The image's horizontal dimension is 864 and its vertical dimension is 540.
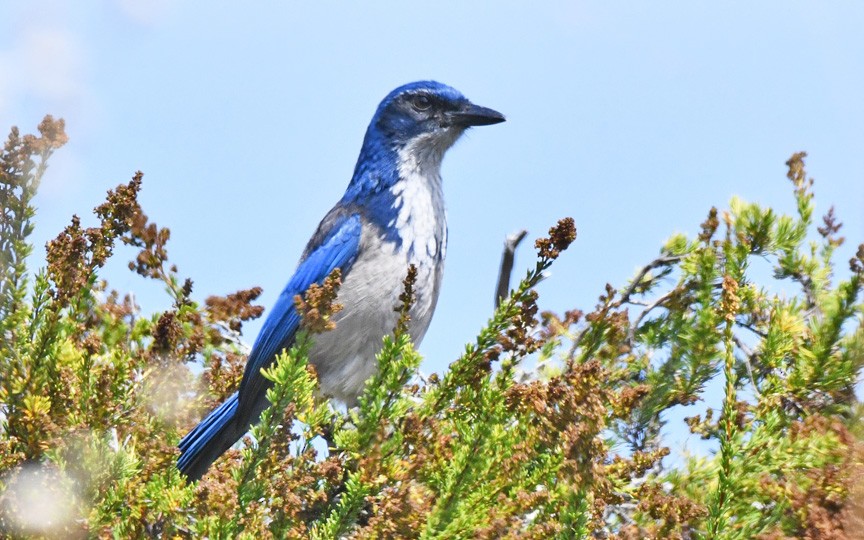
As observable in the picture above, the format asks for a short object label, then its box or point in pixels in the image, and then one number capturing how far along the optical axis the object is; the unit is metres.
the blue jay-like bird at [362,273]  8.53
